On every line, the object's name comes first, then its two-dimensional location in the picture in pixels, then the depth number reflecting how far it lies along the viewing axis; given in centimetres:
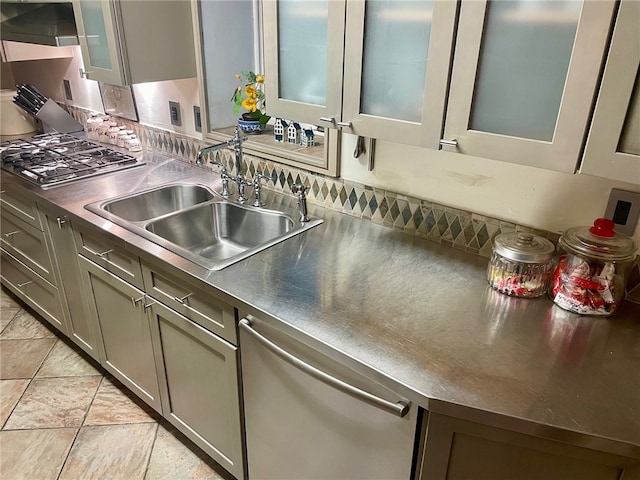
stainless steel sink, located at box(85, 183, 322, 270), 184
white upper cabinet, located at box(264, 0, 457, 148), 113
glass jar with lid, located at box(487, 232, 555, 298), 127
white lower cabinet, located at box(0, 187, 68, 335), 221
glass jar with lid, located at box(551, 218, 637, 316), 119
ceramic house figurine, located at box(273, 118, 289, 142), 206
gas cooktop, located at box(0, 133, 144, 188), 220
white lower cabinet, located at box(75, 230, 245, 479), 150
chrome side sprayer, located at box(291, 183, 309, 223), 176
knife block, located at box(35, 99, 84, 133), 293
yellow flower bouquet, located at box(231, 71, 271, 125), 210
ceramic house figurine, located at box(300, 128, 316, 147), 202
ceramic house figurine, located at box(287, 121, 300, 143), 205
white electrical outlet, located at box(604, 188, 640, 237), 122
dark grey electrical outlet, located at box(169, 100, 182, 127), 239
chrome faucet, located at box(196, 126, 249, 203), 192
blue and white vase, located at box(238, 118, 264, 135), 217
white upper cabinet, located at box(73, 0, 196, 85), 194
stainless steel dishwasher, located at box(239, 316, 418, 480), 111
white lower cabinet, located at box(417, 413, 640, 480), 94
